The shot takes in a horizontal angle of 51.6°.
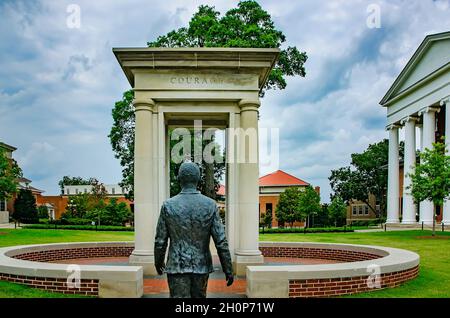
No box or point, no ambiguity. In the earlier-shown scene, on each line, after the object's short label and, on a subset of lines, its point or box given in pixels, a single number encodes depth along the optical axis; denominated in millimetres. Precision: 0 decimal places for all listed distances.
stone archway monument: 12086
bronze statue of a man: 5535
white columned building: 41831
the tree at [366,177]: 71938
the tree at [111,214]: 48578
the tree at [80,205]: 54631
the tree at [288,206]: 52062
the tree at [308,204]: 50062
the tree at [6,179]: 32625
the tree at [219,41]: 35656
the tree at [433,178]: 30469
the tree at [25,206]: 54772
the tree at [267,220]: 55219
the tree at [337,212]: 55906
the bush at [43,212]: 65938
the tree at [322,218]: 56844
